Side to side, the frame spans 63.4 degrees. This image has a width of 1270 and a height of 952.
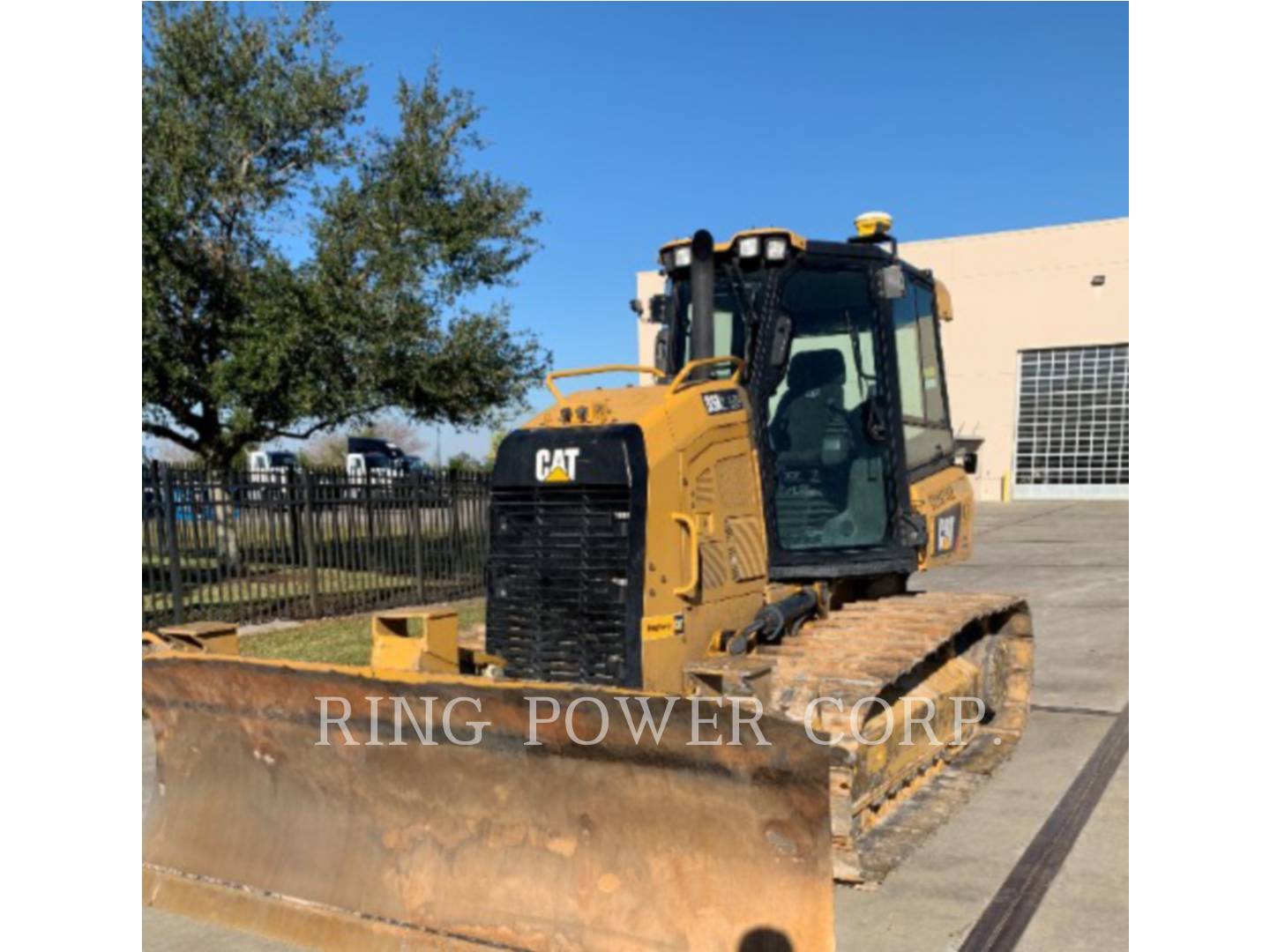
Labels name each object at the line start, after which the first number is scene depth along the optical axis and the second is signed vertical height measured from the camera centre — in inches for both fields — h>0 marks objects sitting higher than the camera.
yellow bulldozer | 137.9 -34.0
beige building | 1154.0 +141.8
